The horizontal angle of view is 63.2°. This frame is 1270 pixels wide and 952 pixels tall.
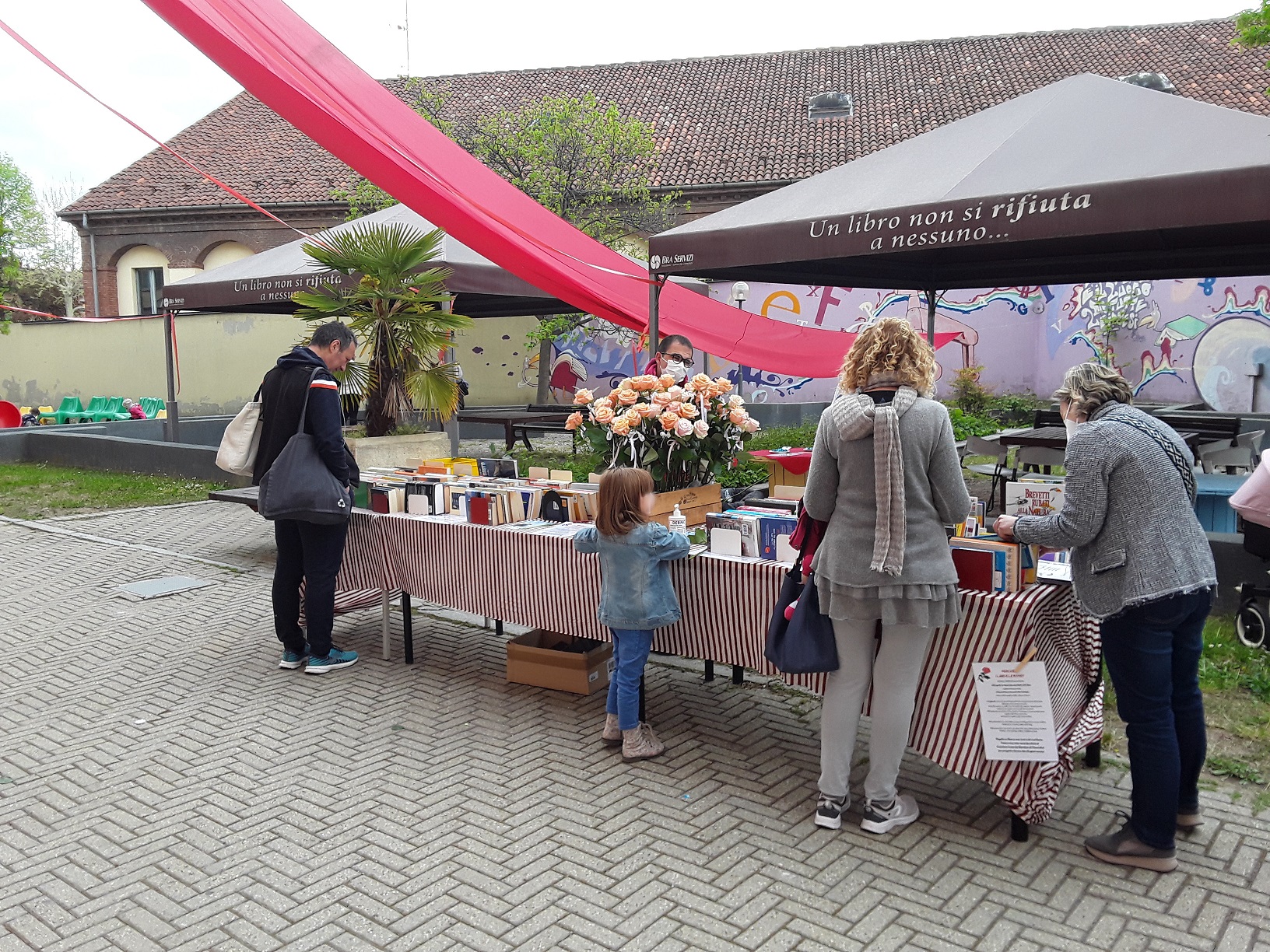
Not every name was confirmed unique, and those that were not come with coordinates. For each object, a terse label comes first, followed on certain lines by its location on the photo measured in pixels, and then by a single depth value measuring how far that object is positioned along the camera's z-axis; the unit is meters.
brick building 24.62
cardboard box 5.17
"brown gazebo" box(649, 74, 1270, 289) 4.73
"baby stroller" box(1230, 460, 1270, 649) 4.48
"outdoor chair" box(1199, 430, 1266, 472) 8.69
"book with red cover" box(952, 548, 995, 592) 3.69
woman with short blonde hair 3.24
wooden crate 4.61
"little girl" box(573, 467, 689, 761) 4.19
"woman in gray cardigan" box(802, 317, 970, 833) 3.40
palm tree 7.36
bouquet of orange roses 4.67
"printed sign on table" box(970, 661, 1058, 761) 3.51
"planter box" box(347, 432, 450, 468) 7.38
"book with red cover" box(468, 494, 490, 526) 5.23
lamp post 18.42
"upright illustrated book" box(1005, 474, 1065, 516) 4.00
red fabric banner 5.46
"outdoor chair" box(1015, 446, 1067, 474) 8.52
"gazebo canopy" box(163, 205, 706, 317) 9.09
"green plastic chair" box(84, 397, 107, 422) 21.75
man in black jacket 5.23
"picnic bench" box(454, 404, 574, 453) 13.74
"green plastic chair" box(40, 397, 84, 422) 21.80
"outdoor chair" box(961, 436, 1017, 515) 9.23
